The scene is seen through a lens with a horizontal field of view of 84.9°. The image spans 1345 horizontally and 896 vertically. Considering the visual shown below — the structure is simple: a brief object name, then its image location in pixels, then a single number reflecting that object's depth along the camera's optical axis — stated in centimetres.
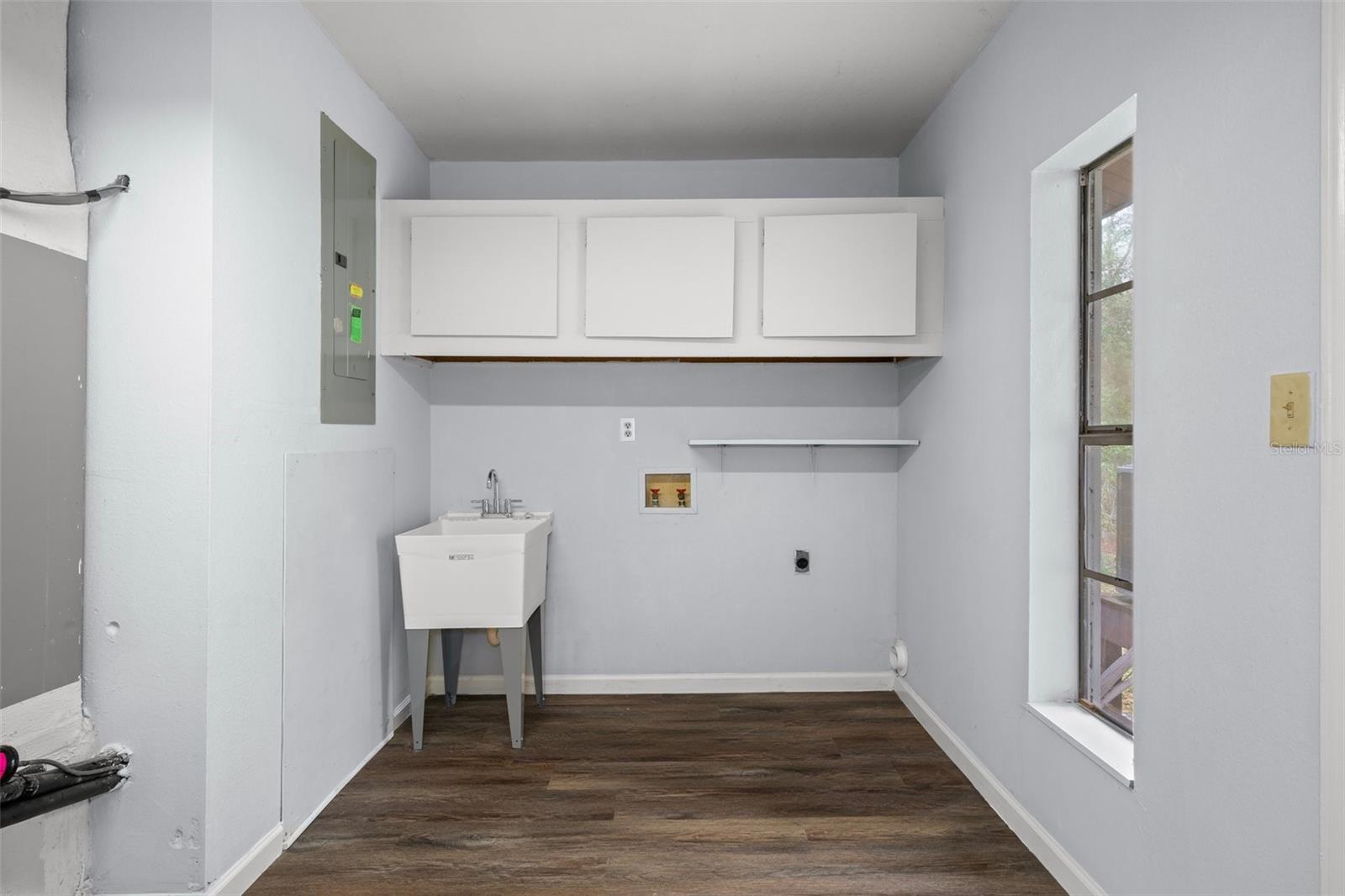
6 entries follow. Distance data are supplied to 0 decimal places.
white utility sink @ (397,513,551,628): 285
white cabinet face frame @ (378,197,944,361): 307
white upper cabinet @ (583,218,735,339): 306
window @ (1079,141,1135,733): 207
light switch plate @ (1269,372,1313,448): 126
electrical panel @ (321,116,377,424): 256
